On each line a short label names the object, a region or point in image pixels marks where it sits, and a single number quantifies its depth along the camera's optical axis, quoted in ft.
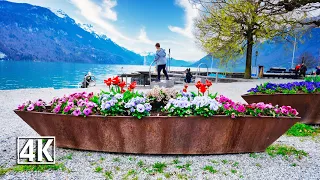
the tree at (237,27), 61.93
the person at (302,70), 91.66
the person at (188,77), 70.90
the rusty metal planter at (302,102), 20.93
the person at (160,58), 39.24
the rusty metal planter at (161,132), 12.60
